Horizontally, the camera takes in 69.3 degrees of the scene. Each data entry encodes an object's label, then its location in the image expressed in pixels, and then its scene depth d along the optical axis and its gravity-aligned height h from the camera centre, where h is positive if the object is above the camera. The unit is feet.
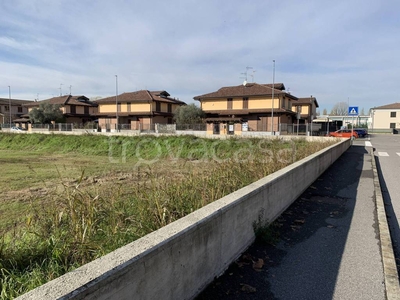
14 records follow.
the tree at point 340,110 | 414.58 +29.51
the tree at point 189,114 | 138.05 +7.71
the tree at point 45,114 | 172.55 +9.72
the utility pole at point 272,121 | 117.93 +3.67
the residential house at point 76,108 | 191.72 +15.30
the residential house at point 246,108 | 127.03 +10.30
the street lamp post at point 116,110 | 158.66 +10.83
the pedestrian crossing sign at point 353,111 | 65.21 +4.30
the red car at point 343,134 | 119.75 -1.72
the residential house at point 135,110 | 157.89 +11.43
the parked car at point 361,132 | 136.56 -1.06
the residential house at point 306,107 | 187.32 +15.15
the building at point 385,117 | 223.94 +9.96
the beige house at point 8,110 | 245.45 +17.75
